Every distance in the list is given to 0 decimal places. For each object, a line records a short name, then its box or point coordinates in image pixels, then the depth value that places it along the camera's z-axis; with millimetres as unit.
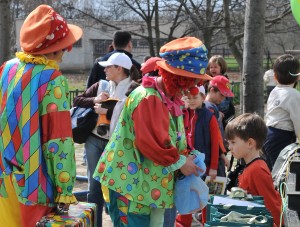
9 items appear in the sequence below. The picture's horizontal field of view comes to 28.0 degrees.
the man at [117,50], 6051
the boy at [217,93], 6132
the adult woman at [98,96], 5246
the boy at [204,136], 5602
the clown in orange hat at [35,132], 3363
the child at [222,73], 7037
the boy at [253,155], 3973
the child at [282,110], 5688
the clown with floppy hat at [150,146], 3670
